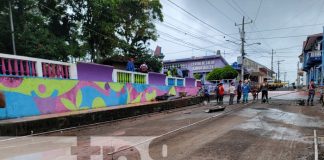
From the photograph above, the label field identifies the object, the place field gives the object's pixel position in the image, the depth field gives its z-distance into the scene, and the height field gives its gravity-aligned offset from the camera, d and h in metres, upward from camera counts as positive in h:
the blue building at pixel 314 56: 34.80 +1.71
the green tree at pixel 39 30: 18.27 +3.51
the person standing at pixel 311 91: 17.16 -1.51
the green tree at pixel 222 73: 38.41 -0.44
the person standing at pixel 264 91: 19.40 -1.63
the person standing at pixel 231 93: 19.12 -1.69
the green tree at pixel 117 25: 22.19 +4.74
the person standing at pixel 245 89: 19.92 -1.48
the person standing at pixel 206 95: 22.79 -2.20
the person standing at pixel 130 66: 17.13 +0.42
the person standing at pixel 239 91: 19.89 -1.62
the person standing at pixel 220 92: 19.28 -1.61
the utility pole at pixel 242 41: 35.71 +4.06
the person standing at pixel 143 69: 18.55 +0.22
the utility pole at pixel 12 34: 17.22 +2.75
